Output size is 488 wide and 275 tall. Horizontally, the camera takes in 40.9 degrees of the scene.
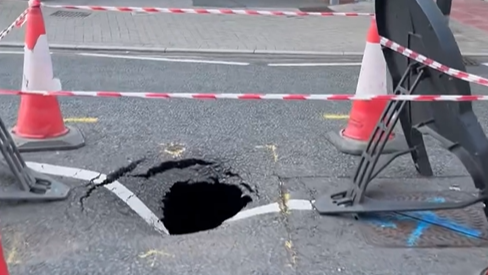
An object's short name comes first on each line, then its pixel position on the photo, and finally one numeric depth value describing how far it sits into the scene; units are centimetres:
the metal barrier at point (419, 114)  372
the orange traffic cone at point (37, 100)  530
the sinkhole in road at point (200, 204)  488
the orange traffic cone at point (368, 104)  540
